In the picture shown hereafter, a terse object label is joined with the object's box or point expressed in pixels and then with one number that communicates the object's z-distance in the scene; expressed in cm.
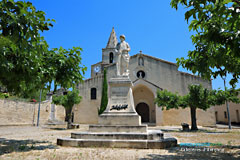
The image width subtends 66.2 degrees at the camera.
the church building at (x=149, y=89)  2241
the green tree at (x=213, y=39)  288
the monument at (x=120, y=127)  563
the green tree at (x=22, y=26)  241
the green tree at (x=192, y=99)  1426
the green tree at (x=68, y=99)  1723
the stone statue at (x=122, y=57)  814
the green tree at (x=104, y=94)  2187
